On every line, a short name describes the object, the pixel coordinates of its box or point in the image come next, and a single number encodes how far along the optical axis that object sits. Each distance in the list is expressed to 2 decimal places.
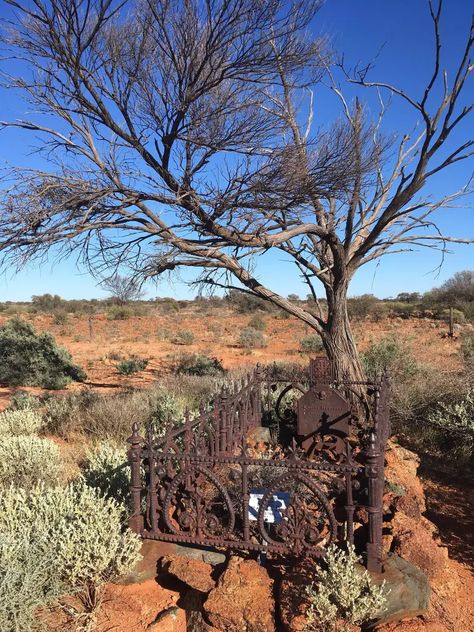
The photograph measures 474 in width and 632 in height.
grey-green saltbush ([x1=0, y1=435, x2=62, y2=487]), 4.77
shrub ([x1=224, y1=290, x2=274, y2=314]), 39.74
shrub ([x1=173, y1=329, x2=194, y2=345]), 24.46
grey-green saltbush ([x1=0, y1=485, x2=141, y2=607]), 2.99
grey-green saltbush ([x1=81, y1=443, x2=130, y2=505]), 4.19
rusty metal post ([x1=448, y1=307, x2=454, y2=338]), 22.85
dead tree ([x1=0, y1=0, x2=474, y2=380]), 5.18
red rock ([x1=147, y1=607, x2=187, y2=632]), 2.85
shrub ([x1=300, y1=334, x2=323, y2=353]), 19.25
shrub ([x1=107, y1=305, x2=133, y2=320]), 40.72
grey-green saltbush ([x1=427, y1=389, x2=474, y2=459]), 6.22
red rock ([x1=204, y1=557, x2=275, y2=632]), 2.77
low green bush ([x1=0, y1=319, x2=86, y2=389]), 12.75
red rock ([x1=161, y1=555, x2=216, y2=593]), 3.06
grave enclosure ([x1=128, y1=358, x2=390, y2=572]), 3.14
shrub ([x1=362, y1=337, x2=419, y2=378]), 9.67
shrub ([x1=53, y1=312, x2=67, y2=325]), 36.28
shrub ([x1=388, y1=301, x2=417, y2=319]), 35.55
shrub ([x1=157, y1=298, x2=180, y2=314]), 49.76
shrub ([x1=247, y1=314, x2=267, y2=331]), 30.18
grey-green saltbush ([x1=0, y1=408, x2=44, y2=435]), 6.74
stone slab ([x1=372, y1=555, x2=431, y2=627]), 2.82
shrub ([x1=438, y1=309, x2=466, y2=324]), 30.14
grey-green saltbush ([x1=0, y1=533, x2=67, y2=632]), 2.57
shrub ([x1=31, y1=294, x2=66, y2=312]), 50.44
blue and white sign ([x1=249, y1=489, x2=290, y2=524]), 3.71
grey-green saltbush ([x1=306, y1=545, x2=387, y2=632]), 2.62
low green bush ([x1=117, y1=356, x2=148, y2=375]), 15.09
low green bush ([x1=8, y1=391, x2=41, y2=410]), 8.64
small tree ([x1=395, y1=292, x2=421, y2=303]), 48.88
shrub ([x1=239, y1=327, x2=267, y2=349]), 22.31
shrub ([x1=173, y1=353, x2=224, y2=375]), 12.61
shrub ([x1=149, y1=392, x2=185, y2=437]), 6.69
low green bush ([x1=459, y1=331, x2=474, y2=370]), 9.54
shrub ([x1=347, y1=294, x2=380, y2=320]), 35.72
